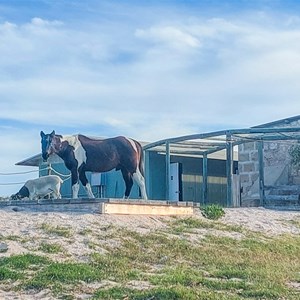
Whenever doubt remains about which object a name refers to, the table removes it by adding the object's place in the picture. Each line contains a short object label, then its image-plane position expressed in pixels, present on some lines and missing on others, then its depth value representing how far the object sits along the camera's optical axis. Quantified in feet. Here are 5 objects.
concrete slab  43.24
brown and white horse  47.52
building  68.03
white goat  53.72
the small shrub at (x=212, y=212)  47.66
